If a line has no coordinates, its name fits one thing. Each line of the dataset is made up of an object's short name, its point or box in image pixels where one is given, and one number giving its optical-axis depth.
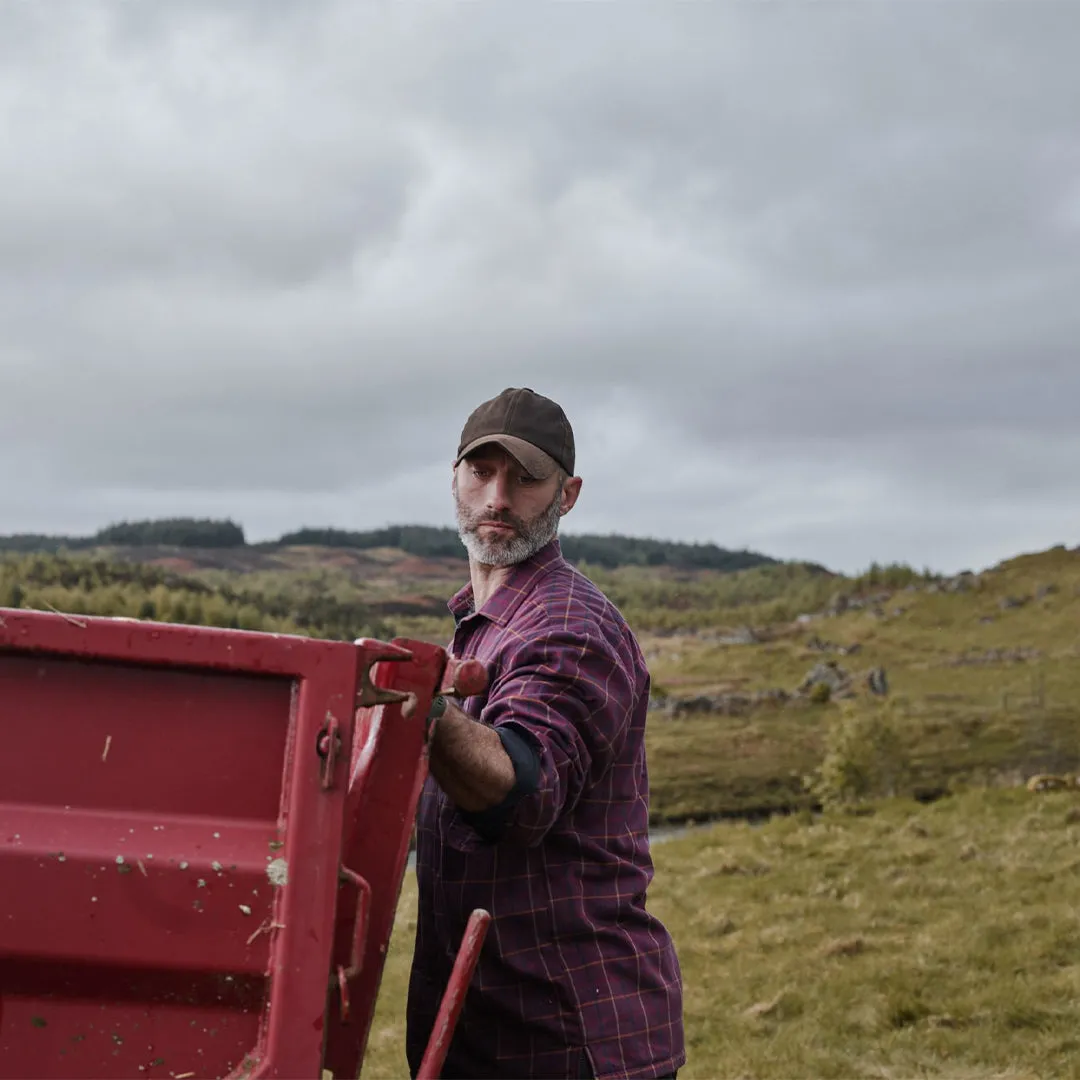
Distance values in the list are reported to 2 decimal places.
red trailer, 2.42
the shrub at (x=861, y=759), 23.86
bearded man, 3.04
